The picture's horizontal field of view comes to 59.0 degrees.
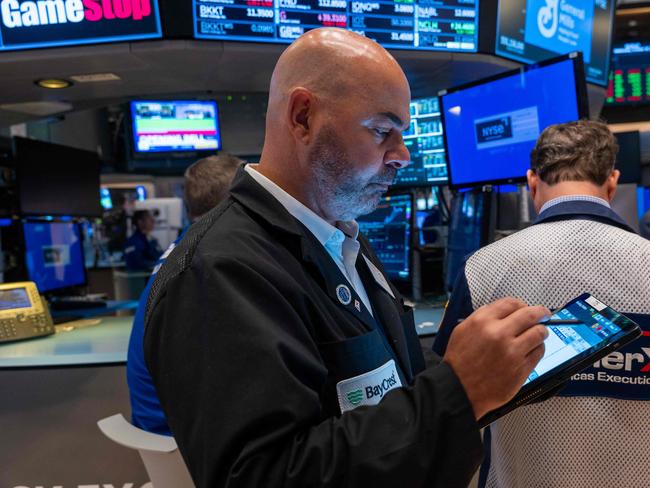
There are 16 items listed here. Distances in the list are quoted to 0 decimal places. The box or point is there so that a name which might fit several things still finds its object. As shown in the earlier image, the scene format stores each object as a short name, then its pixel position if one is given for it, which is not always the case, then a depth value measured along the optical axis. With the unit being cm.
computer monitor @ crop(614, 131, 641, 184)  411
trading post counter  228
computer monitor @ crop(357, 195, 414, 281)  289
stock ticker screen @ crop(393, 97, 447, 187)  315
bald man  64
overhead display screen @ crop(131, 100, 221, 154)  500
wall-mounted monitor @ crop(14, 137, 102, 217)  311
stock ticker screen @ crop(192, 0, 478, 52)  258
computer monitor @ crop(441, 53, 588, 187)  199
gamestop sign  250
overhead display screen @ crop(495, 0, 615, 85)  307
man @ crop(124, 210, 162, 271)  602
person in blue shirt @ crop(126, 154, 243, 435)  180
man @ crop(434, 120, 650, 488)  135
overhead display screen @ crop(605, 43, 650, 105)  603
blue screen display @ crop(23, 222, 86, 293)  313
